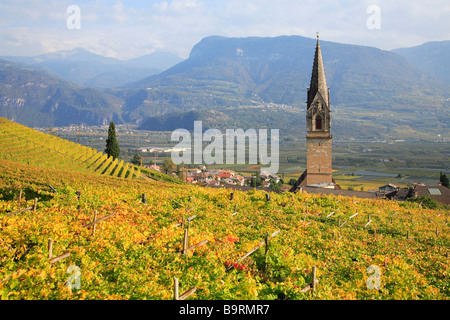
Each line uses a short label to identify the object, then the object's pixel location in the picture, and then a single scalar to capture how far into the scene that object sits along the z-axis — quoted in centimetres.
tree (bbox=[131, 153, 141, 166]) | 7324
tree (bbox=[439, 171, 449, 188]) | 5447
